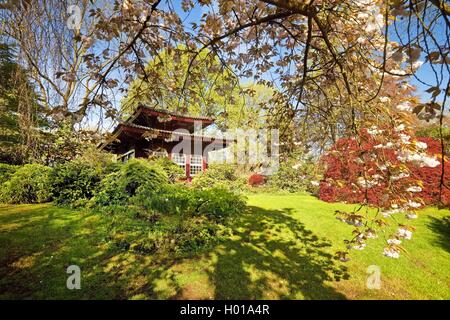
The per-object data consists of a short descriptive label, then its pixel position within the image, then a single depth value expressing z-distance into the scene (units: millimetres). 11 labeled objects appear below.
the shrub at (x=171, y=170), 11383
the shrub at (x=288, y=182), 15527
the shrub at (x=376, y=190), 8742
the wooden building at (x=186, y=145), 15047
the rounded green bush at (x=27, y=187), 8734
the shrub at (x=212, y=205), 6027
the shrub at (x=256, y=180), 18062
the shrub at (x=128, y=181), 7371
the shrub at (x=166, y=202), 5957
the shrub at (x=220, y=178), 11967
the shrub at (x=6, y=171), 9477
